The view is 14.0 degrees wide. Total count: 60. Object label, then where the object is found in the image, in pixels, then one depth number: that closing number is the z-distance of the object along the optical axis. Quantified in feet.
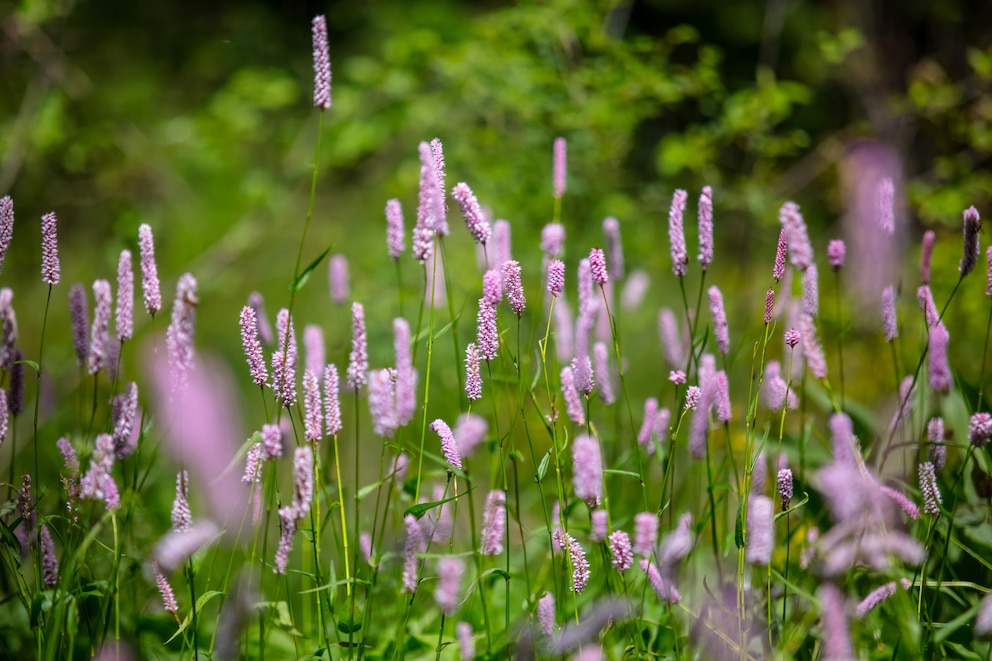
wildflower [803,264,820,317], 7.62
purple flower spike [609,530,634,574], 7.40
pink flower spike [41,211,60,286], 7.52
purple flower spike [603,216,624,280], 8.17
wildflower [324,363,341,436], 7.51
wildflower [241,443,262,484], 7.51
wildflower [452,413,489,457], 7.34
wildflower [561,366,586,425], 7.66
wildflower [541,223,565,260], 7.93
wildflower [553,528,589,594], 7.47
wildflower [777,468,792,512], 7.41
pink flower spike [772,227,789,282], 7.42
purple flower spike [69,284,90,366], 7.73
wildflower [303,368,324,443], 7.49
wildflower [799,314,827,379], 7.64
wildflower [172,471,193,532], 7.50
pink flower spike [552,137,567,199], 8.07
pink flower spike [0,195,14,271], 7.54
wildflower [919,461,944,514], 7.57
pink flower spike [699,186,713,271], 7.63
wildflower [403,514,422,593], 7.61
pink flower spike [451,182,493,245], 7.44
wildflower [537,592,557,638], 7.55
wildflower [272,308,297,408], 7.48
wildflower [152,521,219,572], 7.25
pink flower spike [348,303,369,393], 7.56
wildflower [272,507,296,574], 7.50
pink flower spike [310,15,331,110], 7.50
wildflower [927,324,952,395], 7.70
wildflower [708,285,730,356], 7.69
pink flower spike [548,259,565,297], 7.49
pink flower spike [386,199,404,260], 7.81
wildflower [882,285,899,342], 7.75
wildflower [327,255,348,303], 8.26
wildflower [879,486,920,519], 7.66
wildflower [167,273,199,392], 7.54
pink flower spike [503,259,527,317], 7.46
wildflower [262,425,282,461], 7.43
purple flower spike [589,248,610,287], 7.48
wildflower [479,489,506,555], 7.68
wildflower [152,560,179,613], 7.52
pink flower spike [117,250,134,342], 7.53
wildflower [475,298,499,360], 7.45
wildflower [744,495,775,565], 7.14
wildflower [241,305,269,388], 7.43
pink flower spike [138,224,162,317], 7.51
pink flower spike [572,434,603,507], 7.26
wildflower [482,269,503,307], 7.48
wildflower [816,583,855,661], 6.96
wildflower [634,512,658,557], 7.18
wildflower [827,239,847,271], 7.67
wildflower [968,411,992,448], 7.49
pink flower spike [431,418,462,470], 7.37
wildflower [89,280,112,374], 7.53
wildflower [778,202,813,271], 7.32
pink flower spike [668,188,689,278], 7.65
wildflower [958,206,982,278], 7.58
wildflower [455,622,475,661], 7.34
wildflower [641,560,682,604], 7.49
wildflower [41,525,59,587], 7.61
